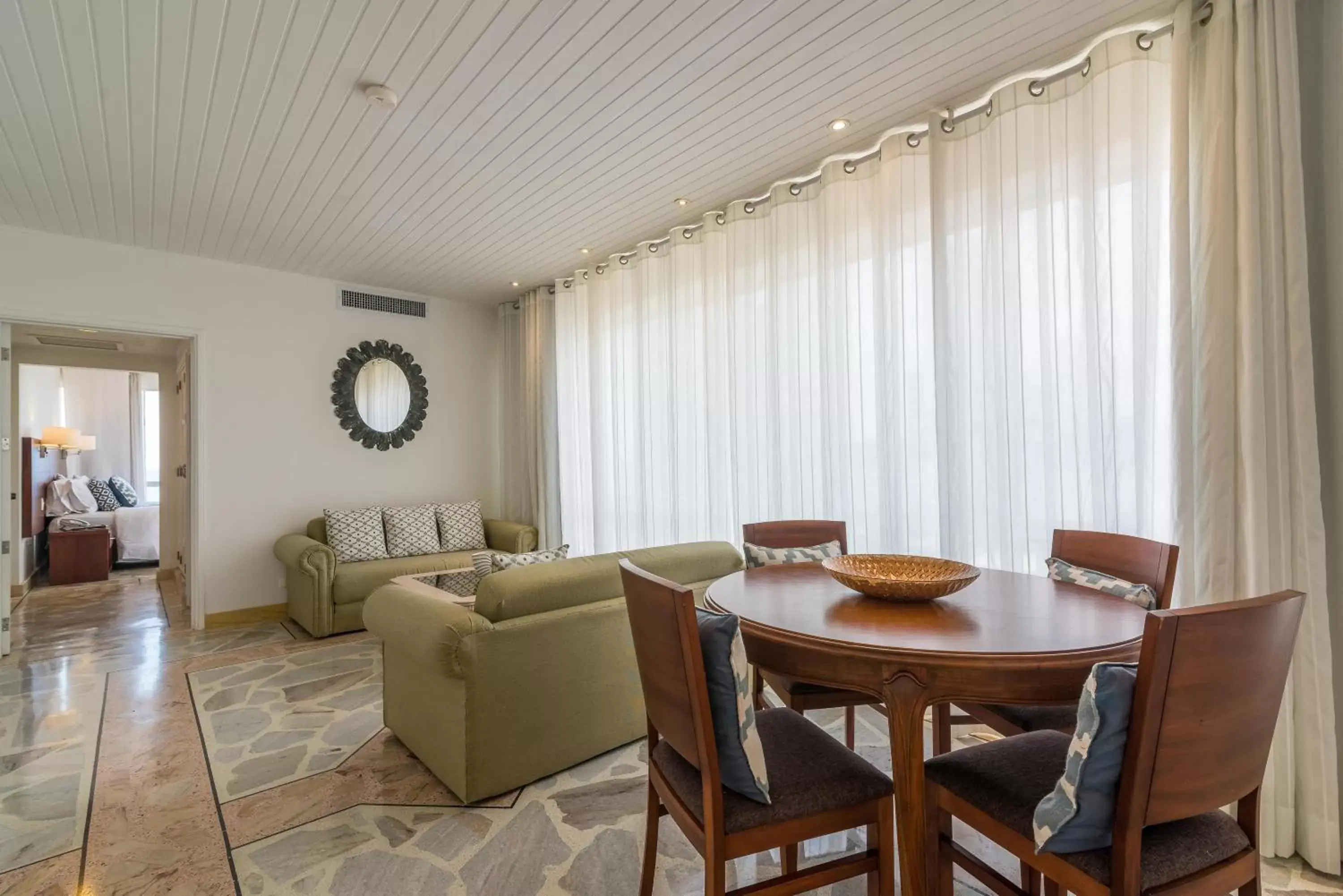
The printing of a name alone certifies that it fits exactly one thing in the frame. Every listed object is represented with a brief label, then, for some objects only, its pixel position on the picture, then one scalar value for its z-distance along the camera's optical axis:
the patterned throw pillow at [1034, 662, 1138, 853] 0.97
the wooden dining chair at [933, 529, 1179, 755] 1.62
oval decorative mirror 5.02
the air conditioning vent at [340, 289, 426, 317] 5.05
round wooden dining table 1.18
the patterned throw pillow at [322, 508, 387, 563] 4.50
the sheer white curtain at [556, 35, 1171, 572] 2.17
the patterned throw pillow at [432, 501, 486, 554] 5.12
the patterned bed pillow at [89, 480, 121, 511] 7.29
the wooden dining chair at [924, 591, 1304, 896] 0.93
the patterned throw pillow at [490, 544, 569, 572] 2.46
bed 6.29
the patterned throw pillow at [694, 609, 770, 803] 1.20
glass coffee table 3.56
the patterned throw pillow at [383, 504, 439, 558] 4.79
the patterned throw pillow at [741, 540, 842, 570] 2.34
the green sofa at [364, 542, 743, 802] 2.08
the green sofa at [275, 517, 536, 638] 4.12
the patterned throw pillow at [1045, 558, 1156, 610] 1.64
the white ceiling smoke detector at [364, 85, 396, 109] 2.33
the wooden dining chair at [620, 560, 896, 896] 1.18
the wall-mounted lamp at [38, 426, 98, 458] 6.82
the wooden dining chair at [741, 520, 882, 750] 1.83
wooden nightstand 5.98
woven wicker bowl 1.55
